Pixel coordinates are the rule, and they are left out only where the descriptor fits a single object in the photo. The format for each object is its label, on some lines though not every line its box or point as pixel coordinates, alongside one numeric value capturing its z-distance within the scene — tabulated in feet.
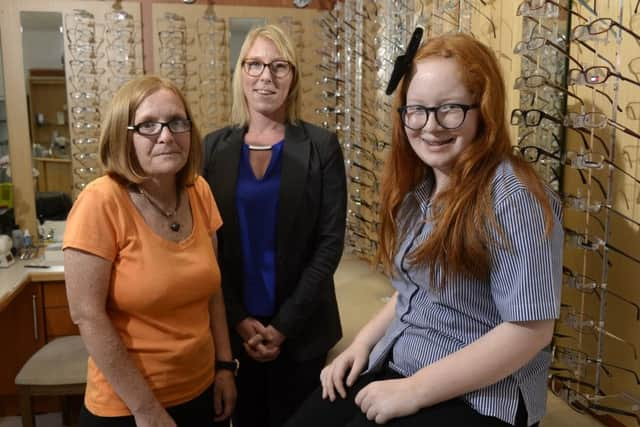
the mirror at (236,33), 10.41
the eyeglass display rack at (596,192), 4.76
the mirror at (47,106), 9.50
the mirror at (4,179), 9.32
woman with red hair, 2.96
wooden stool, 6.88
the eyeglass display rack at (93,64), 9.72
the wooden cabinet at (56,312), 8.03
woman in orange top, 3.89
